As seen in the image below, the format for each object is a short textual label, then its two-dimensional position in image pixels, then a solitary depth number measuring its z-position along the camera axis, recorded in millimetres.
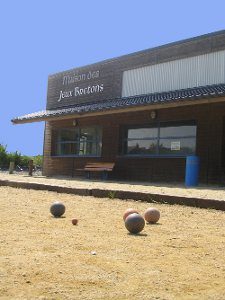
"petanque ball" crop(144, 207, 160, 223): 4087
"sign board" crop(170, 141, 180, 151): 10757
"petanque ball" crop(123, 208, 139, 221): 3921
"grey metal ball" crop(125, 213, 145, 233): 3425
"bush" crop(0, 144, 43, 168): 20216
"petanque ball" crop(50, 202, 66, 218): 4414
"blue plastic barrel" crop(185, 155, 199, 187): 9451
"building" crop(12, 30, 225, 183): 9931
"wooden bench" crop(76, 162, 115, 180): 11716
